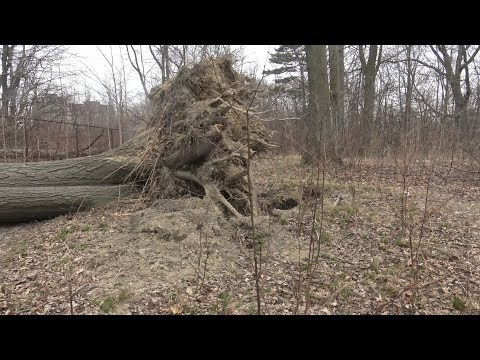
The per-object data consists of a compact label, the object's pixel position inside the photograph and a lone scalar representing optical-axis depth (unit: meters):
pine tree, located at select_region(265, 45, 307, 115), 28.10
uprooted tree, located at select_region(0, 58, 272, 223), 6.56
